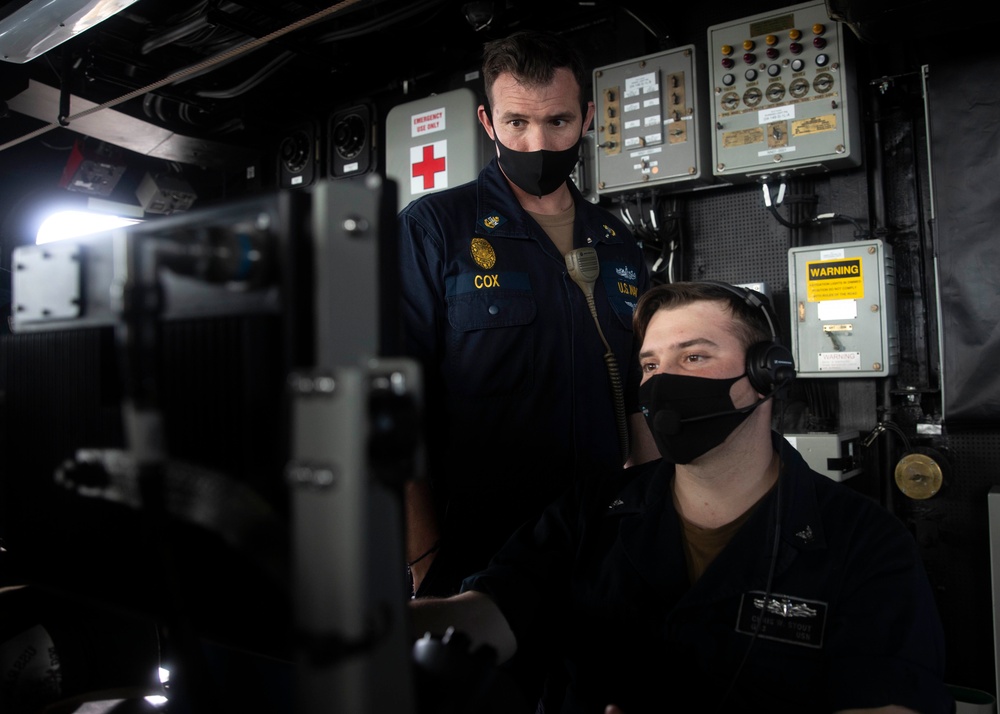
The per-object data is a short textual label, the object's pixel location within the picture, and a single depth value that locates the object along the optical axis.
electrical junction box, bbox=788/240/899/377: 2.68
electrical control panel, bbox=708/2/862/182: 2.67
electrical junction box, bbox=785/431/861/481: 2.65
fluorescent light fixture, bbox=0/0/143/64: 2.29
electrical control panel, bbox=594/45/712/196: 2.95
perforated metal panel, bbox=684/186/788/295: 3.07
